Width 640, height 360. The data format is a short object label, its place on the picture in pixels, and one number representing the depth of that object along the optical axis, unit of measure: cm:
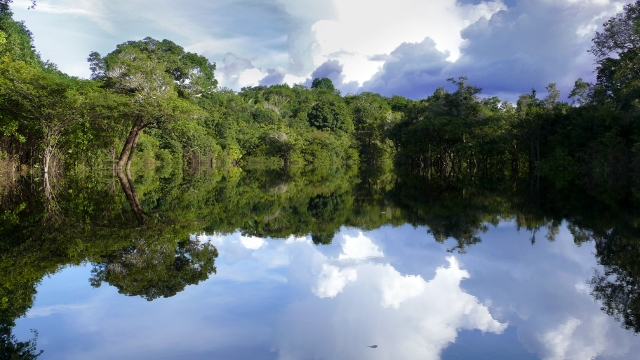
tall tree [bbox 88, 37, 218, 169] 2405
